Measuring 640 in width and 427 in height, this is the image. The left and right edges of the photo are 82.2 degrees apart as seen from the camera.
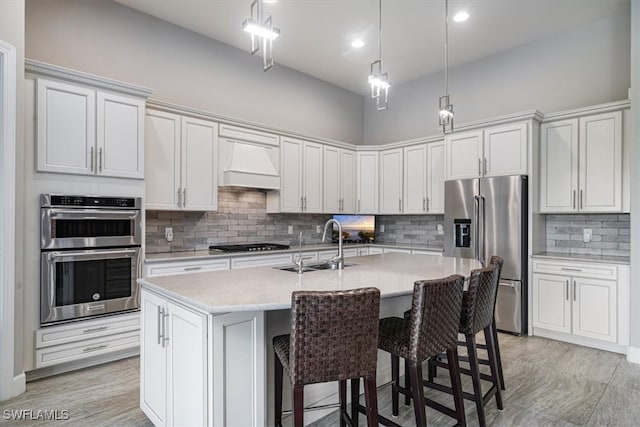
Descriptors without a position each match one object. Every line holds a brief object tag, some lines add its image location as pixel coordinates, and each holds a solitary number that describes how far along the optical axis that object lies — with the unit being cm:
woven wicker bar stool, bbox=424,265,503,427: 218
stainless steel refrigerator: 404
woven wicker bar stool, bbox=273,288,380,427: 153
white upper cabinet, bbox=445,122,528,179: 412
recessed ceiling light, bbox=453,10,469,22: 390
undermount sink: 275
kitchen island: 170
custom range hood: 427
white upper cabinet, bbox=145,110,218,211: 370
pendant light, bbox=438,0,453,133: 318
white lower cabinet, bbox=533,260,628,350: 352
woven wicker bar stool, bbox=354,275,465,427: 180
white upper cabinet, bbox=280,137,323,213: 494
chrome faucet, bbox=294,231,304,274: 257
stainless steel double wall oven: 290
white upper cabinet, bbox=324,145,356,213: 545
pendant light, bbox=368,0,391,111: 271
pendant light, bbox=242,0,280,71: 198
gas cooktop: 421
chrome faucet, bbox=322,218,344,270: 279
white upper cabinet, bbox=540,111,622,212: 376
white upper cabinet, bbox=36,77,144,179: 292
